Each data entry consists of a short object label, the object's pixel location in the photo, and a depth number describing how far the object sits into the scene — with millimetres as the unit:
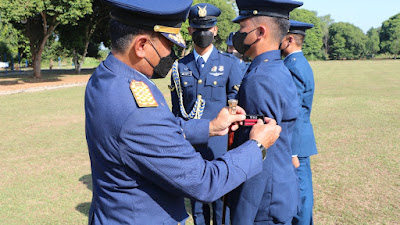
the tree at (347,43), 86312
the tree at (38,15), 19703
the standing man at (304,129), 3502
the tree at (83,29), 30266
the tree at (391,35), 85188
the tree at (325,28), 93912
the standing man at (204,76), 4105
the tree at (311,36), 80688
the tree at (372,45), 87000
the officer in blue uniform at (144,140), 1476
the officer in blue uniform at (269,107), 2156
